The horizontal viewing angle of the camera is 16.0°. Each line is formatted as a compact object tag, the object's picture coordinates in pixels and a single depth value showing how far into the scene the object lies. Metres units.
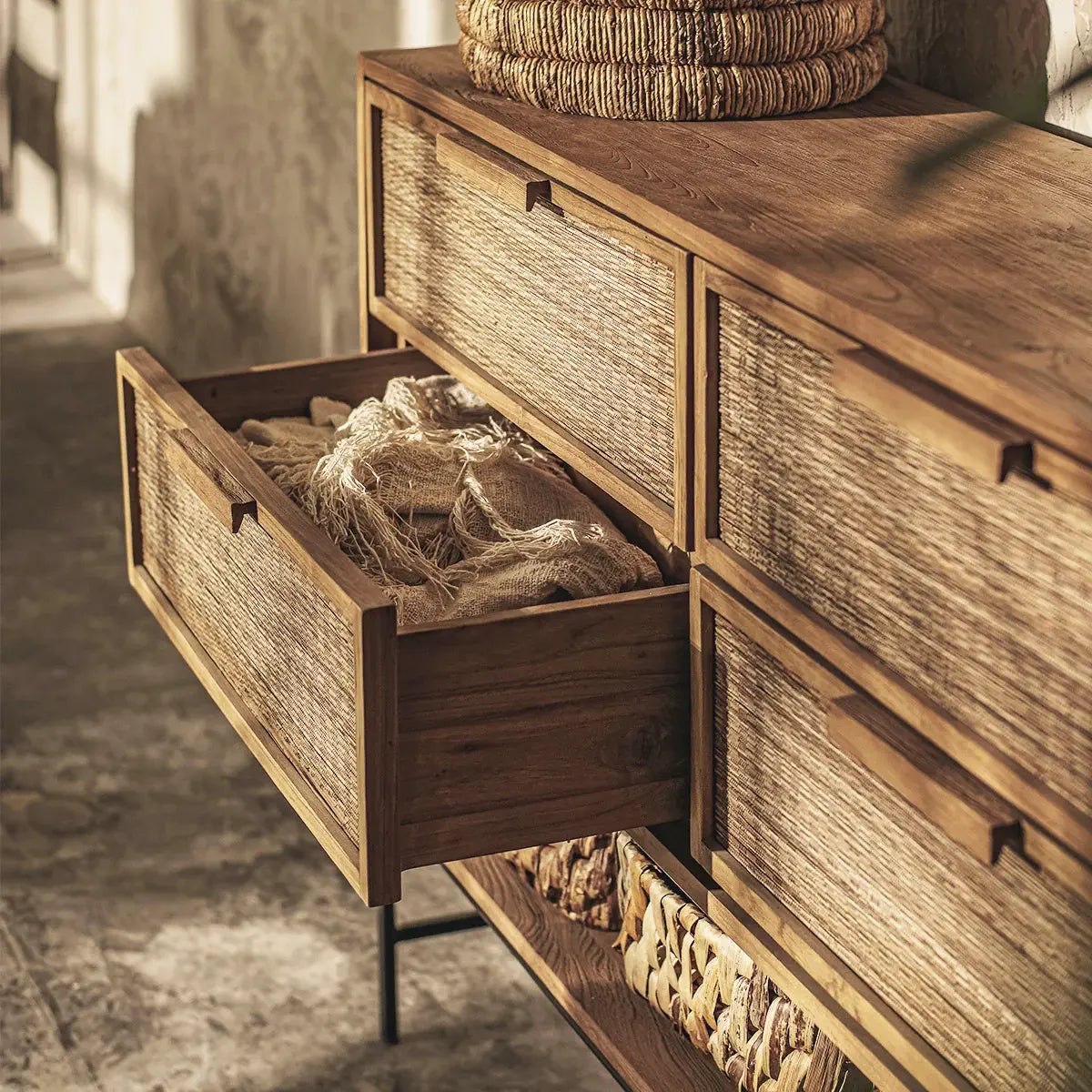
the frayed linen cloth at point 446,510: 2.96
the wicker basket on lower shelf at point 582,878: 3.49
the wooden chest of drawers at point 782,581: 2.53
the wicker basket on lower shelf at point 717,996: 3.13
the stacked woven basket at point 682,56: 3.01
